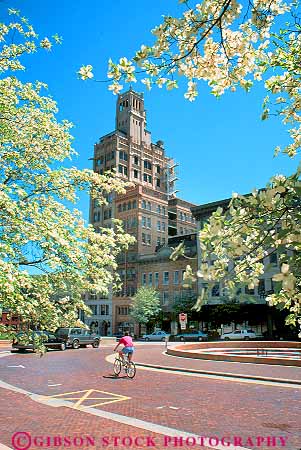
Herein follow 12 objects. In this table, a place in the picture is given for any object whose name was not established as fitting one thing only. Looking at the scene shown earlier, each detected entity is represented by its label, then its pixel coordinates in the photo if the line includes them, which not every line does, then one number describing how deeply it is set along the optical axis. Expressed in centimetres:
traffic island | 2183
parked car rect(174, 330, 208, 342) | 5447
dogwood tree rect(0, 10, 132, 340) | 741
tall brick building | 8081
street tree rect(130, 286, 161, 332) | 6838
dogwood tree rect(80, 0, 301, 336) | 286
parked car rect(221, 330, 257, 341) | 5215
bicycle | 1712
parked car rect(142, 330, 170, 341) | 5931
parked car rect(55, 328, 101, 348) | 3638
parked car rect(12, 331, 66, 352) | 3207
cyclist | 1738
